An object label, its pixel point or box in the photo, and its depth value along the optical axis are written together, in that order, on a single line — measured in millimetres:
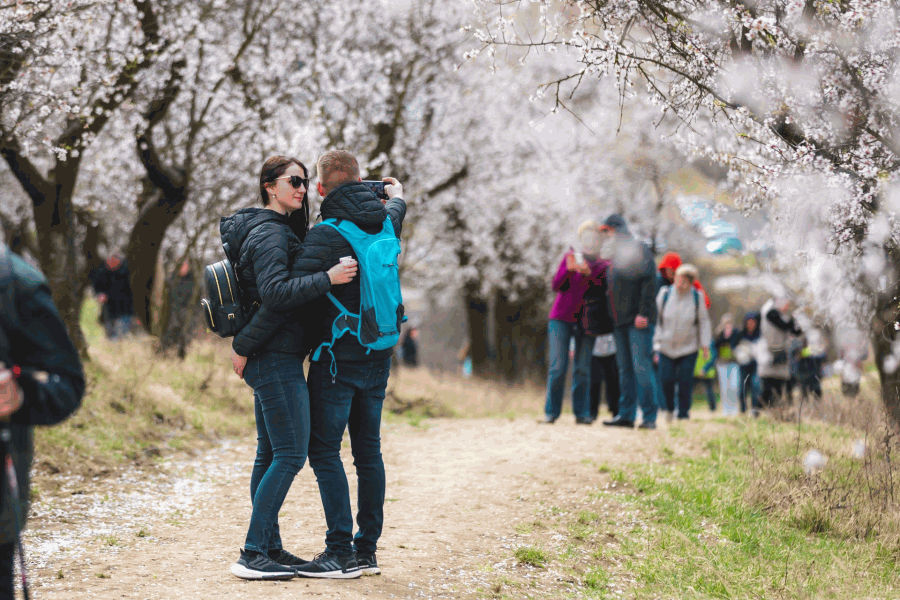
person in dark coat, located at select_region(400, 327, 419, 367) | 45969
